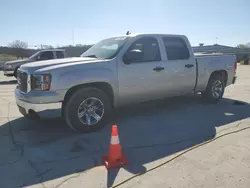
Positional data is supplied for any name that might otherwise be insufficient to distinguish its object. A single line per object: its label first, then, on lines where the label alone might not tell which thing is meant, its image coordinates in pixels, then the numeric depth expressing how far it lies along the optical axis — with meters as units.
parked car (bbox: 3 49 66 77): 11.82
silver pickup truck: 3.57
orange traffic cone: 2.76
